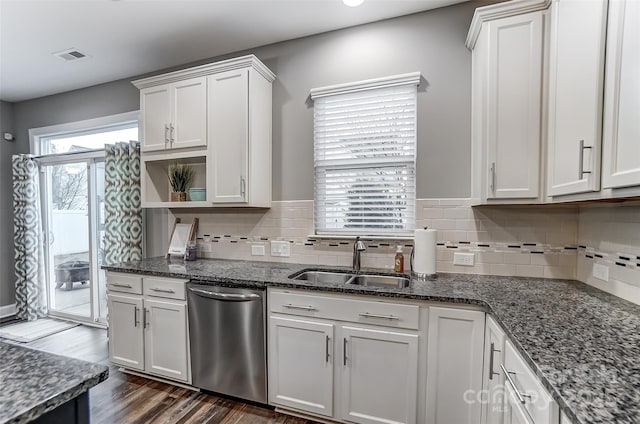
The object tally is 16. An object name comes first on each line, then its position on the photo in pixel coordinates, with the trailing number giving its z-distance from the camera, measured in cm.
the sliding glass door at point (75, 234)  365
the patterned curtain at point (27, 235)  385
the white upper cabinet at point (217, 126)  250
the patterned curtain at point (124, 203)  315
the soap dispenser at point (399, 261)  224
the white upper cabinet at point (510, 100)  180
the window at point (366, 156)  240
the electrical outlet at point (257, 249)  280
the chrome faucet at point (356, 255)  232
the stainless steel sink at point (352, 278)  219
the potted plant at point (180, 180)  285
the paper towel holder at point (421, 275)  209
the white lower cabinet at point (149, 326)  229
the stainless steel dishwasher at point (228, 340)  205
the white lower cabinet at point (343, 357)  175
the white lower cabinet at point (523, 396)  90
